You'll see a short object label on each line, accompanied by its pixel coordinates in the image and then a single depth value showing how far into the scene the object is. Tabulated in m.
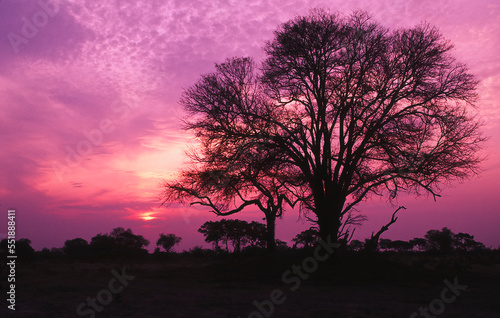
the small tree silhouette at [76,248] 29.80
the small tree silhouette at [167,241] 52.94
